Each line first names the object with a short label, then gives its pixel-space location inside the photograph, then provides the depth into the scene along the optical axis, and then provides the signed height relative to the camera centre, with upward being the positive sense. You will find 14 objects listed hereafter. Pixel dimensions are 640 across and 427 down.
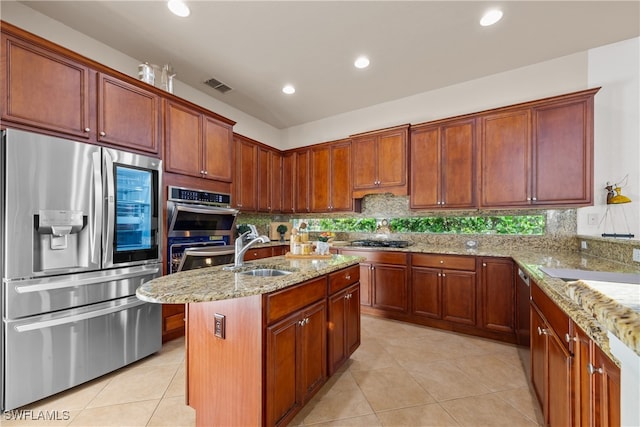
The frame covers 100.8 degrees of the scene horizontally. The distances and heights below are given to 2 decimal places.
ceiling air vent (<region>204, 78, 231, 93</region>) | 3.44 +1.72
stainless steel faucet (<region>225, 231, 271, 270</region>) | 1.84 -0.26
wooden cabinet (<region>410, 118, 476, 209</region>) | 3.22 +0.61
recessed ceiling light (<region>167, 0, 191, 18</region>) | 2.14 +1.71
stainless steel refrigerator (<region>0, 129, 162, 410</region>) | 1.75 -0.38
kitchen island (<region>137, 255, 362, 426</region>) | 1.35 -0.72
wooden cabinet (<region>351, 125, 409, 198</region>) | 3.66 +0.75
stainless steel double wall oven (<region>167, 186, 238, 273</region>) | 2.73 -0.18
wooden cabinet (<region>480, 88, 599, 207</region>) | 2.66 +0.65
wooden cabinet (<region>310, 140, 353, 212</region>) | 4.21 +0.59
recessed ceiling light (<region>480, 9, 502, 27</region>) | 2.30 +1.75
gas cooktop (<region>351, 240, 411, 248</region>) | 3.73 -0.44
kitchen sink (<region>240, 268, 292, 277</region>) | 1.91 -0.43
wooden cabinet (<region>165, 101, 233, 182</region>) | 2.79 +0.81
